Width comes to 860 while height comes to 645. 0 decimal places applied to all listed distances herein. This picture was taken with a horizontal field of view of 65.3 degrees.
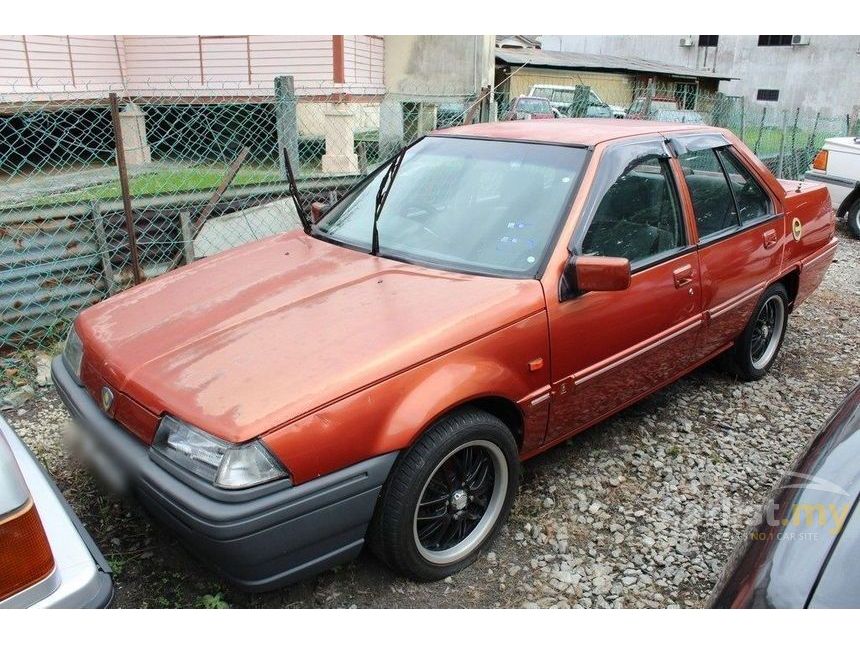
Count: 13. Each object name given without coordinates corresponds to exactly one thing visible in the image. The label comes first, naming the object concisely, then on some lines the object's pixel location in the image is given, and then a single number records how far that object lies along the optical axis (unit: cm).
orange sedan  213
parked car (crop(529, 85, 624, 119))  920
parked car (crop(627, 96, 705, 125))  1098
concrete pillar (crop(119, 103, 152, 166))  930
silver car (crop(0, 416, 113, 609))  160
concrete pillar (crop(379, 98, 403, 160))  791
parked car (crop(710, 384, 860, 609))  150
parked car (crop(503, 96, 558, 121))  1489
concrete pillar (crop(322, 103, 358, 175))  855
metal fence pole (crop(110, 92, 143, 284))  440
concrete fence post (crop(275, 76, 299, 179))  589
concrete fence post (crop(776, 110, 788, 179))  1154
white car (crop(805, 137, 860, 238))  888
